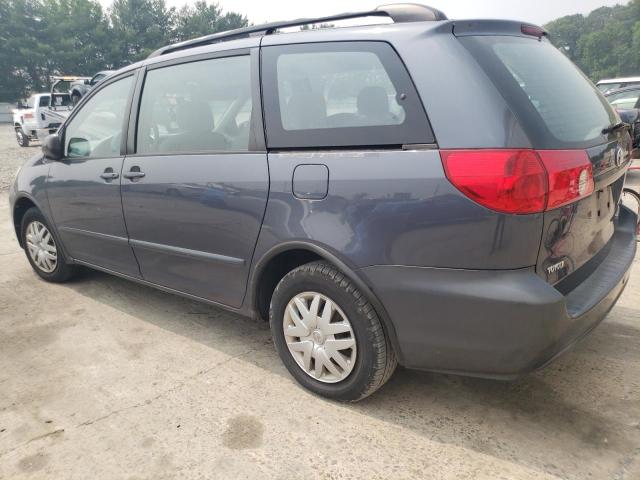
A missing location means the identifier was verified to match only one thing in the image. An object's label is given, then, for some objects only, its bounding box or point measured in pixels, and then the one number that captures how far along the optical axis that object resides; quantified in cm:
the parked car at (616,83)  1187
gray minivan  189
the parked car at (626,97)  921
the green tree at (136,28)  5453
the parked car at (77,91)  1324
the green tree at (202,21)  6256
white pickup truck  1675
